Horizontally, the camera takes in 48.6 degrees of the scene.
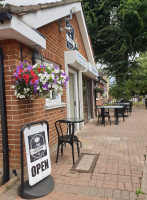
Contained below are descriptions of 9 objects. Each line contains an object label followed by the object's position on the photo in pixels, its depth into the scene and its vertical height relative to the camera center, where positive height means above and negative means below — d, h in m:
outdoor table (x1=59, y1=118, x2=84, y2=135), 3.54 -0.51
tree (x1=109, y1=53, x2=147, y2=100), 12.28 +0.90
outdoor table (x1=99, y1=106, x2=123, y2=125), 7.74 -0.69
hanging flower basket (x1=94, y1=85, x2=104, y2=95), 10.78 +0.53
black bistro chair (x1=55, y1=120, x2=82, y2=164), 3.49 -0.91
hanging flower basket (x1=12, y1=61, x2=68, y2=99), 2.44 +0.28
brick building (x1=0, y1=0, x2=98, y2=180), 2.54 +1.00
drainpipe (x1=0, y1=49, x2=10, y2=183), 2.79 -0.54
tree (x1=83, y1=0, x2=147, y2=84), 13.45 +5.90
